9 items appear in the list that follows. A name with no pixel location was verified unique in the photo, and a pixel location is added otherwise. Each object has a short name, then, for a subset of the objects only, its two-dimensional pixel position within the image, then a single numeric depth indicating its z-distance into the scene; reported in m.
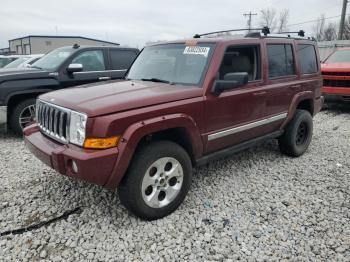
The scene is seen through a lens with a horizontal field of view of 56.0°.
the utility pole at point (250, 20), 52.76
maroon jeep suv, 2.92
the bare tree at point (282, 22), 55.64
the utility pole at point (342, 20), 26.44
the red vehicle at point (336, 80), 8.41
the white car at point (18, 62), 10.17
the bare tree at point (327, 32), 54.94
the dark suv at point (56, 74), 5.94
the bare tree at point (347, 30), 42.12
